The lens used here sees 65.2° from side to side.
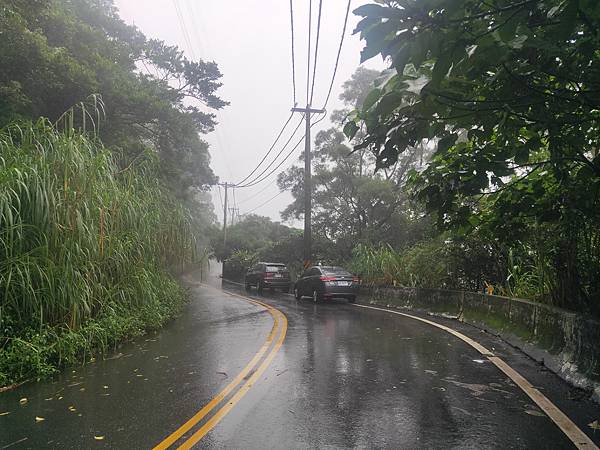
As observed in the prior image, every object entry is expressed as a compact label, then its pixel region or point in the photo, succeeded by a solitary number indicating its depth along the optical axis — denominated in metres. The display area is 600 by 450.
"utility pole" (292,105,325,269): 24.89
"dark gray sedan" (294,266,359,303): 18.17
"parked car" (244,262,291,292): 26.48
